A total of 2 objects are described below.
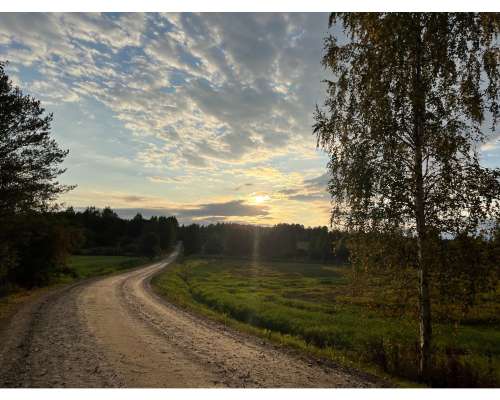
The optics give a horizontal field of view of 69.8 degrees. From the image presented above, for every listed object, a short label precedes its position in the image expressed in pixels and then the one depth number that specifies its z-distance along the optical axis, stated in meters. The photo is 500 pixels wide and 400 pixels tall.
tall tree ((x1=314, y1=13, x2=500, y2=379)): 10.00
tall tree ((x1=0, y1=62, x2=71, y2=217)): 20.86
